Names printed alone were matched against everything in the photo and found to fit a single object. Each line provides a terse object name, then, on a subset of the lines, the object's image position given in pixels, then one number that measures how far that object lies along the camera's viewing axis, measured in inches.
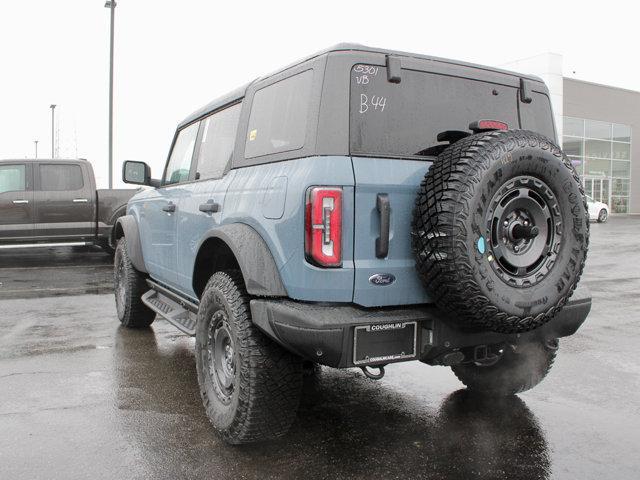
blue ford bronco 104.4
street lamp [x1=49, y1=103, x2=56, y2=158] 1353.3
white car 1072.2
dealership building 1298.0
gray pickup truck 430.6
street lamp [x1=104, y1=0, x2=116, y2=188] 664.4
